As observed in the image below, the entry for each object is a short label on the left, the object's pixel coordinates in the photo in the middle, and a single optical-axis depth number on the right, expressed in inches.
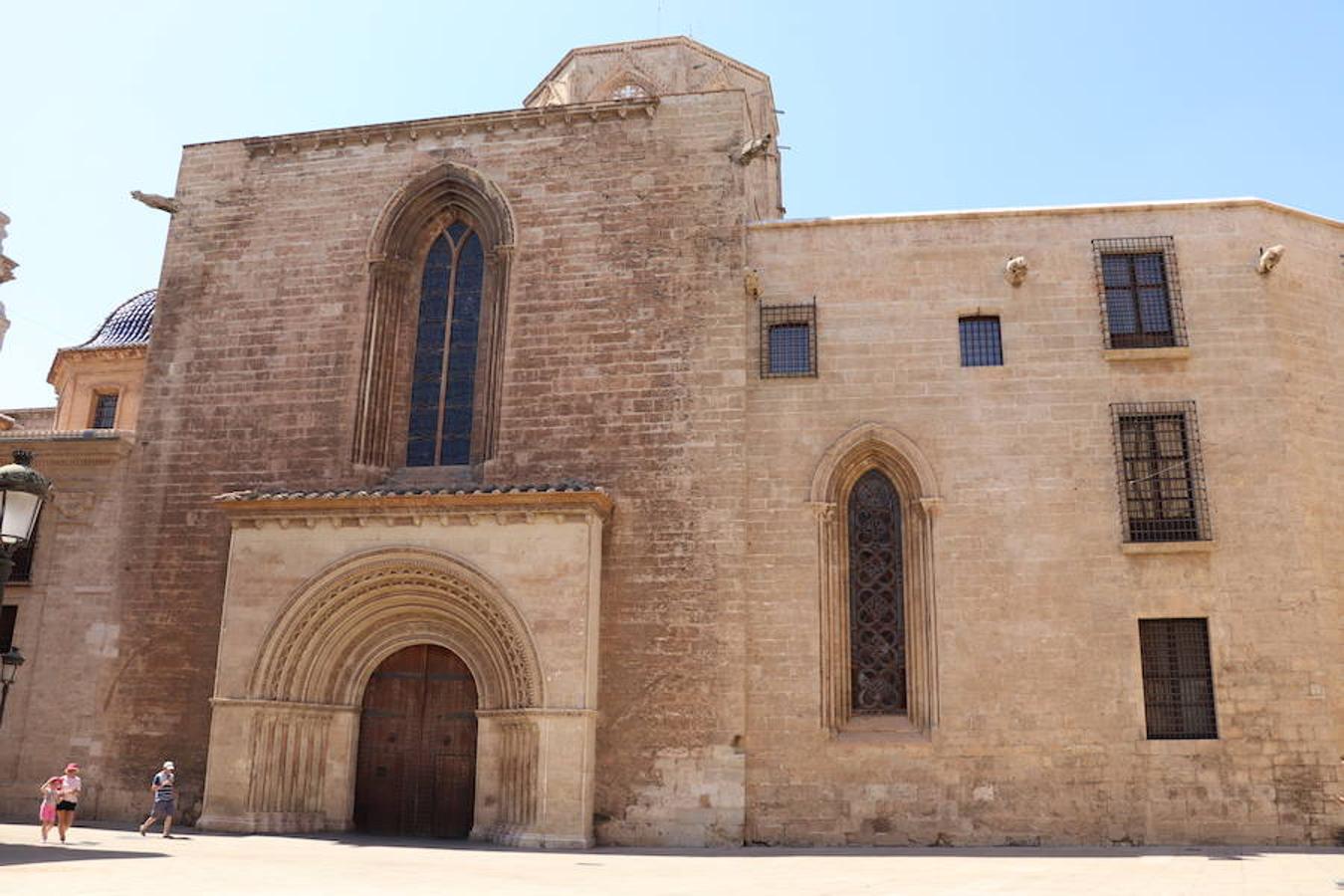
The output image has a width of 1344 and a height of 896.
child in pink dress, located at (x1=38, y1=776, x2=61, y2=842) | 558.3
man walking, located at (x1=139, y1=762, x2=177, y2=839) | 578.9
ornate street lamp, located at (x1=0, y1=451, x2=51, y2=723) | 351.6
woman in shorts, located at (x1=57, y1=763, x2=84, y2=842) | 555.5
